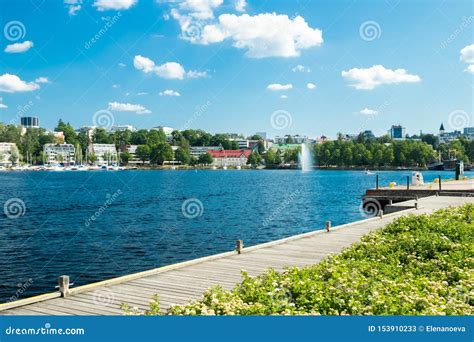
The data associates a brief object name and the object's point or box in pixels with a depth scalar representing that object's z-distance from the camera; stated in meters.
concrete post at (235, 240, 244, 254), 17.25
